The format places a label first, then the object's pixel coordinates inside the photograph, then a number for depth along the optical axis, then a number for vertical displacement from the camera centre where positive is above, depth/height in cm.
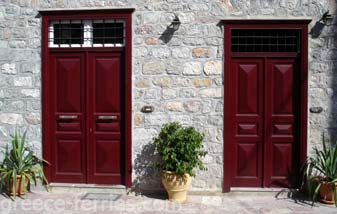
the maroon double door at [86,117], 711 -31
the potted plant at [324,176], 642 -121
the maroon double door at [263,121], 698 -36
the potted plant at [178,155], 643 -88
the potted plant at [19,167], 677 -115
